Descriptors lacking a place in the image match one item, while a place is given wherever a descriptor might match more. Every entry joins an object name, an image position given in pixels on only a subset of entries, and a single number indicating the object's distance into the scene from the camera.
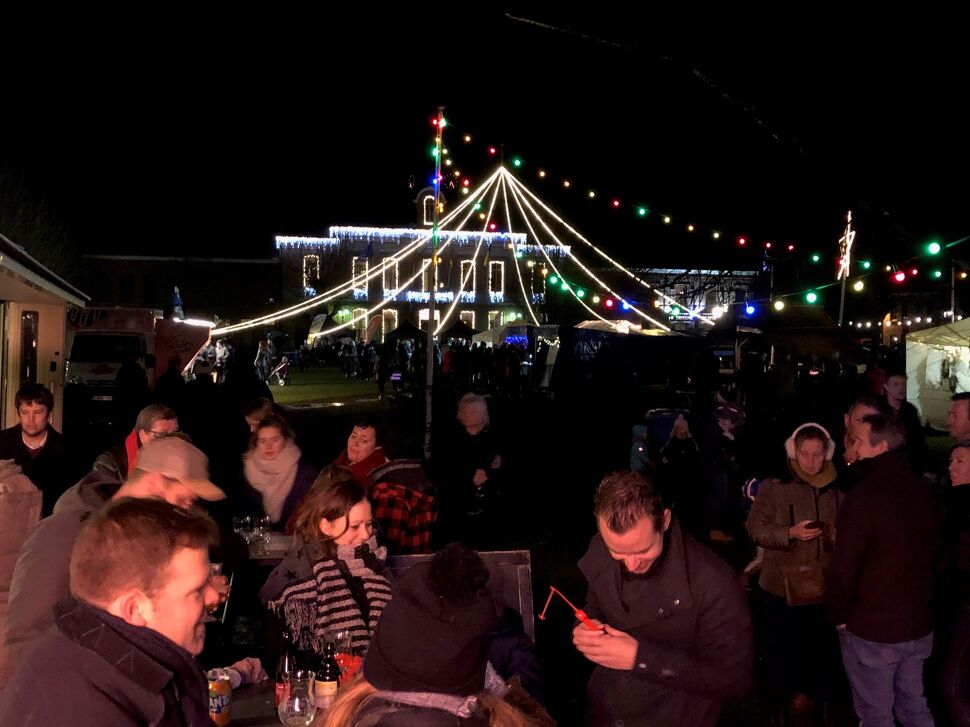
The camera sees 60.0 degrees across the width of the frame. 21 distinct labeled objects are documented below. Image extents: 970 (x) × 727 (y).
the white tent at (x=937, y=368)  16.61
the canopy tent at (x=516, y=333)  29.33
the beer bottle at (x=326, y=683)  3.04
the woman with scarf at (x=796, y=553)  4.39
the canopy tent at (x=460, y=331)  31.72
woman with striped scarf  3.50
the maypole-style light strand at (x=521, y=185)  23.61
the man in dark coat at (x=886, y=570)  3.68
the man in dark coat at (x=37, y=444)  6.31
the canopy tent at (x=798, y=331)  19.72
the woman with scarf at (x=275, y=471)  5.62
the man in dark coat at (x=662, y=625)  2.76
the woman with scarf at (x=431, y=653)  2.08
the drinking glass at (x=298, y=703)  2.99
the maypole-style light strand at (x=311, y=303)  25.35
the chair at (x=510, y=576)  4.05
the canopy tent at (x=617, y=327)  27.25
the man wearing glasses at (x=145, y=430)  5.15
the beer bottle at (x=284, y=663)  3.13
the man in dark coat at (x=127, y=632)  1.71
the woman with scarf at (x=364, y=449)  5.69
